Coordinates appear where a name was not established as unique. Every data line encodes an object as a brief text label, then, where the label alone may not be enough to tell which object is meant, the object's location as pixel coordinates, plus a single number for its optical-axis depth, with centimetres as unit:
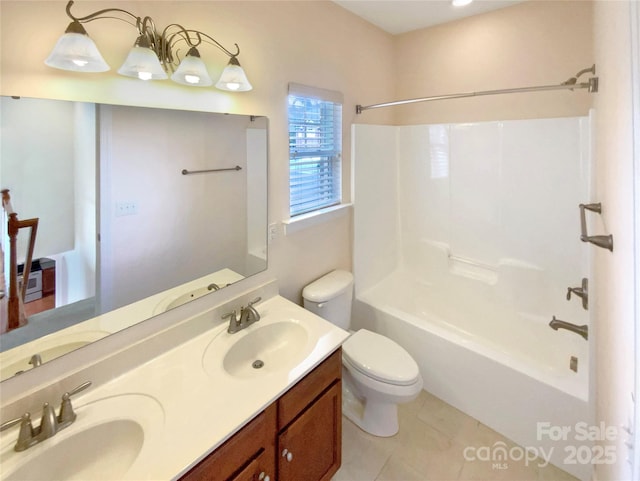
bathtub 171
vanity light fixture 101
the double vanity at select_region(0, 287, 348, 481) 93
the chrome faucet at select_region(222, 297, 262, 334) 150
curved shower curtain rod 148
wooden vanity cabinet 101
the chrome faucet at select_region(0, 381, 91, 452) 91
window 192
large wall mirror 101
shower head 174
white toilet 173
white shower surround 187
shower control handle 161
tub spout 164
